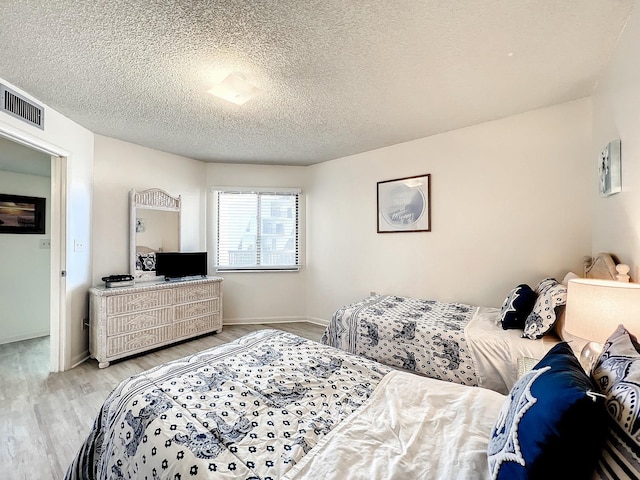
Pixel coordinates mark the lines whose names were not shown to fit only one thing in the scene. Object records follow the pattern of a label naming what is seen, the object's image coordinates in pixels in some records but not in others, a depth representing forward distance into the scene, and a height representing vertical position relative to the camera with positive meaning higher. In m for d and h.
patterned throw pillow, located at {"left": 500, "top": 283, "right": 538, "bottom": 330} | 2.11 -0.51
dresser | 2.83 -0.83
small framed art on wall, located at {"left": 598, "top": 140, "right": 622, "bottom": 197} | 1.80 +0.49
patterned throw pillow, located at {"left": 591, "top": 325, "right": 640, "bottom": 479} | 0.58 -0.40
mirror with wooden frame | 3.43 +0.19
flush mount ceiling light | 1.92 +1.09
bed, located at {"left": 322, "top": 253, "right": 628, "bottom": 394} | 1.89 -0.70
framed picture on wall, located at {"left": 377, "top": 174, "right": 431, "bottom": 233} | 3.32 +0.47
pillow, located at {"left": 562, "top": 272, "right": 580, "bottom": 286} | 2.24 -0.28
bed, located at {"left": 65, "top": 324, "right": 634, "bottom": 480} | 0.67 -0.67
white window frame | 4.21 +0.41
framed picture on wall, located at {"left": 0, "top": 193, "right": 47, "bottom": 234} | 3.49 +0.38
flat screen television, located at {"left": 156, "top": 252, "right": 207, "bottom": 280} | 3.60 -0.29
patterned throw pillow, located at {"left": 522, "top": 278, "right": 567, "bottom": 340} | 1.89 -0.50
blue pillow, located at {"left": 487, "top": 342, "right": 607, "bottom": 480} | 0.61 -0.44
